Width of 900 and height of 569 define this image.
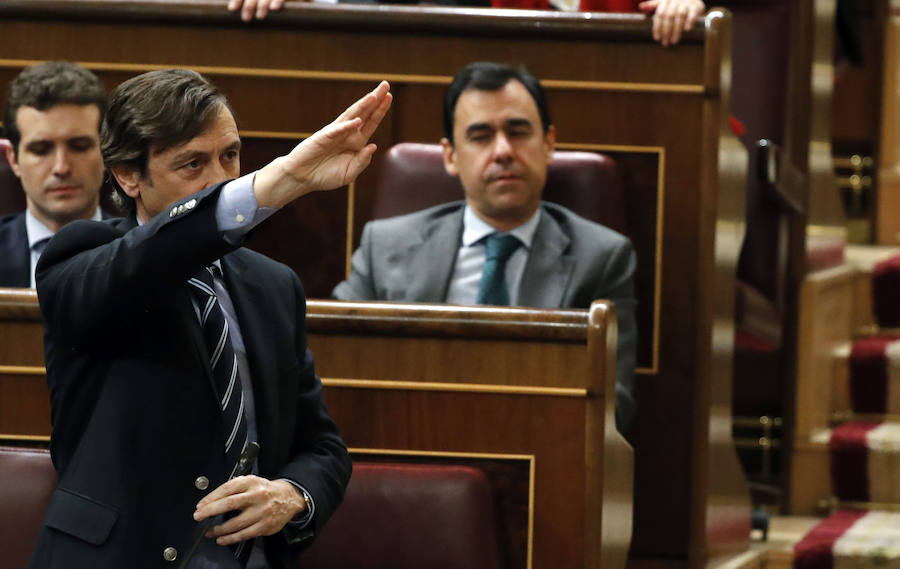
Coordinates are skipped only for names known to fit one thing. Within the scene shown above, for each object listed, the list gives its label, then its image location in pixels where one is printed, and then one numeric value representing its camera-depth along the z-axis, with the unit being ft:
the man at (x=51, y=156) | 39.93
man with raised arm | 36.68
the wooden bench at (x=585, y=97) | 40.09
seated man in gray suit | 39.79
